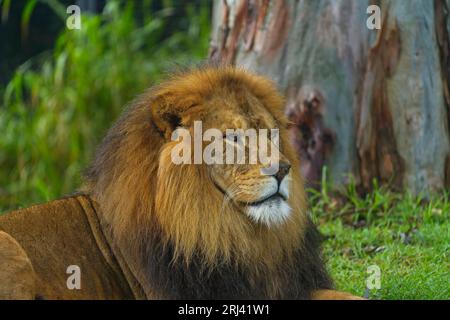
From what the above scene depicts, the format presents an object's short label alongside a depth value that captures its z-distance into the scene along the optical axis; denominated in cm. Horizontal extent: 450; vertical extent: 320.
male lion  435
